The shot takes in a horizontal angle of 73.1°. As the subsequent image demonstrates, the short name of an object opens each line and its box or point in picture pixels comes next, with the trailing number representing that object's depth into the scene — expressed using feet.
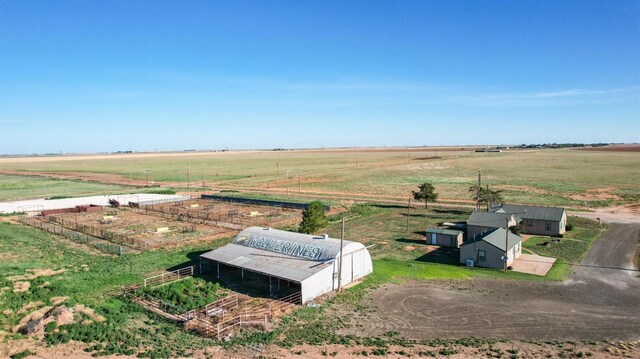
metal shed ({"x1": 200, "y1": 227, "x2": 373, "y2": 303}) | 104.37
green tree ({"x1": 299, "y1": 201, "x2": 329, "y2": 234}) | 150.71
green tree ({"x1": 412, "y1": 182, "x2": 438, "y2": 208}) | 234.38
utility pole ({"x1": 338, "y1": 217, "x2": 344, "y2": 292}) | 106.70
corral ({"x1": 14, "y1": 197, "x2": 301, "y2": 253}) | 168.55
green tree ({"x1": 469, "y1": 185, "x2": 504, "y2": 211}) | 208.23
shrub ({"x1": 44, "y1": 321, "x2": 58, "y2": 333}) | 81.97
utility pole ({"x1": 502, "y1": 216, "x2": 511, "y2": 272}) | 124.97
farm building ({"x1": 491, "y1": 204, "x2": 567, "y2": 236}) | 170.30
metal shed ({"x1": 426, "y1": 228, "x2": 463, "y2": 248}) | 154.21
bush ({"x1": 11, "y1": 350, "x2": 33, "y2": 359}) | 72.55
